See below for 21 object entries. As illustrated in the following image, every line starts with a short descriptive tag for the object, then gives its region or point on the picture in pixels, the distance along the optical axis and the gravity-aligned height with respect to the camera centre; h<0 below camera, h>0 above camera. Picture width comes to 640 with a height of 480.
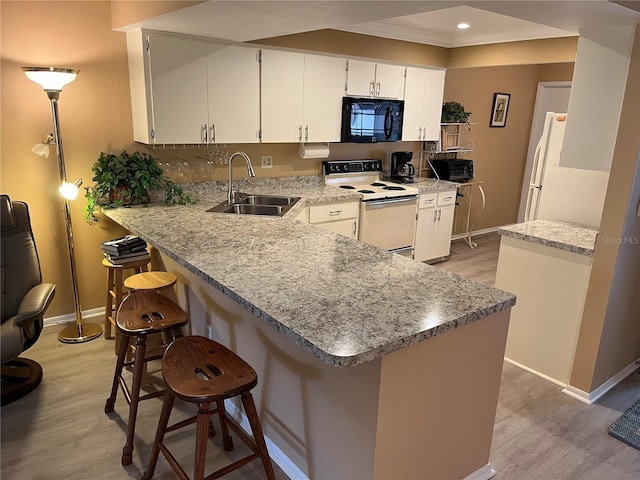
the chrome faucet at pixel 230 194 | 3.52 -0.52
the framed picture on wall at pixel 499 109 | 6.00 +0.34
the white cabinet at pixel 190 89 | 3.21 +0.25
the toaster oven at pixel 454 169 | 5.34 -0.40
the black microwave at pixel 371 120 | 4.30 +0.11
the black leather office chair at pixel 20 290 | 2.56 -0.97
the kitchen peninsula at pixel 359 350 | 1.58 -0.83
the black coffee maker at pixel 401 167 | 4.98 -0.37
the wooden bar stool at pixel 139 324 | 2.08 -0.89
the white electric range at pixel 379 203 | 4.37 -0.67
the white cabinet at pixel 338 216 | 4.00 -0.75
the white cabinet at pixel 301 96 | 3.77 +0.27
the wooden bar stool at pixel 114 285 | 2.96 -1.06
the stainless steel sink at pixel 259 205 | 3.37 -0.59
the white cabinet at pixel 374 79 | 4.28 +0.48
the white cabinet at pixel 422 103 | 4.75 +0.31
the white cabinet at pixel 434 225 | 4.84 -0.96
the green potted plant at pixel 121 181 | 3.21 -0.40
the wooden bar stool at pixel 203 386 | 1.61 -0.89
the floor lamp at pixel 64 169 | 2.78 -0.32
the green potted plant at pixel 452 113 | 5.34 +0.24
